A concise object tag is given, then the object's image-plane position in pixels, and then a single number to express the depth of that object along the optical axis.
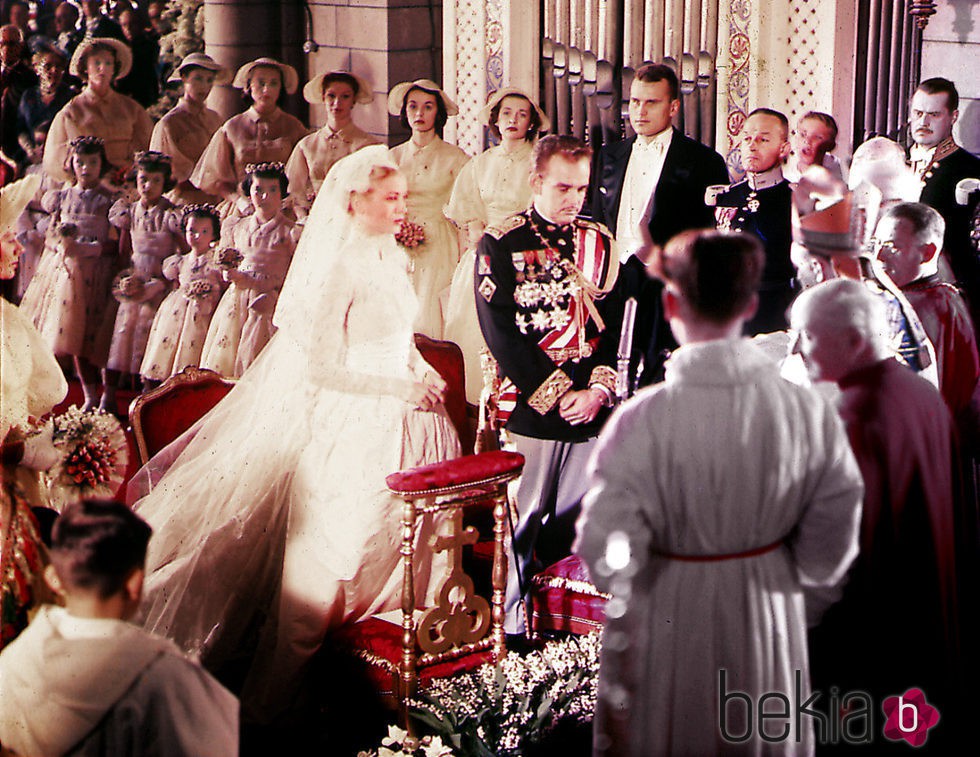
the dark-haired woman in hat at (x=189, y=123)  6.70
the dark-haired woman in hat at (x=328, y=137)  5.96
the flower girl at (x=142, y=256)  6.19
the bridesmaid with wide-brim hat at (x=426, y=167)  5.59
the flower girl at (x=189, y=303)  6.04
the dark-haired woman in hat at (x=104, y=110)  6.26
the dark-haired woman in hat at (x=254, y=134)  6.48
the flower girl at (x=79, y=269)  6.08
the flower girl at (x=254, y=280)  5.78
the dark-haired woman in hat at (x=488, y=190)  5.20
